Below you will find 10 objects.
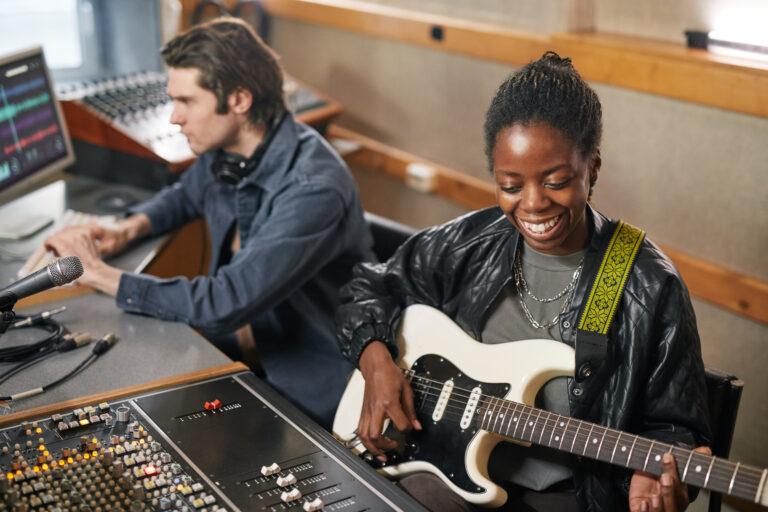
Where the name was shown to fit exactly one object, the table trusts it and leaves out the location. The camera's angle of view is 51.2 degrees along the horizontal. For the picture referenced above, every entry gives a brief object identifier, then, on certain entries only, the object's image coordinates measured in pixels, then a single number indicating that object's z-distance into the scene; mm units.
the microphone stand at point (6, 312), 1305
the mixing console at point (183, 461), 1219
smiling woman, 1405
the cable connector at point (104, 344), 1671
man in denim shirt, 1900
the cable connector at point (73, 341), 1678
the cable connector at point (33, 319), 1746
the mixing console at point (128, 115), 2632
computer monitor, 2258
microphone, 1289
